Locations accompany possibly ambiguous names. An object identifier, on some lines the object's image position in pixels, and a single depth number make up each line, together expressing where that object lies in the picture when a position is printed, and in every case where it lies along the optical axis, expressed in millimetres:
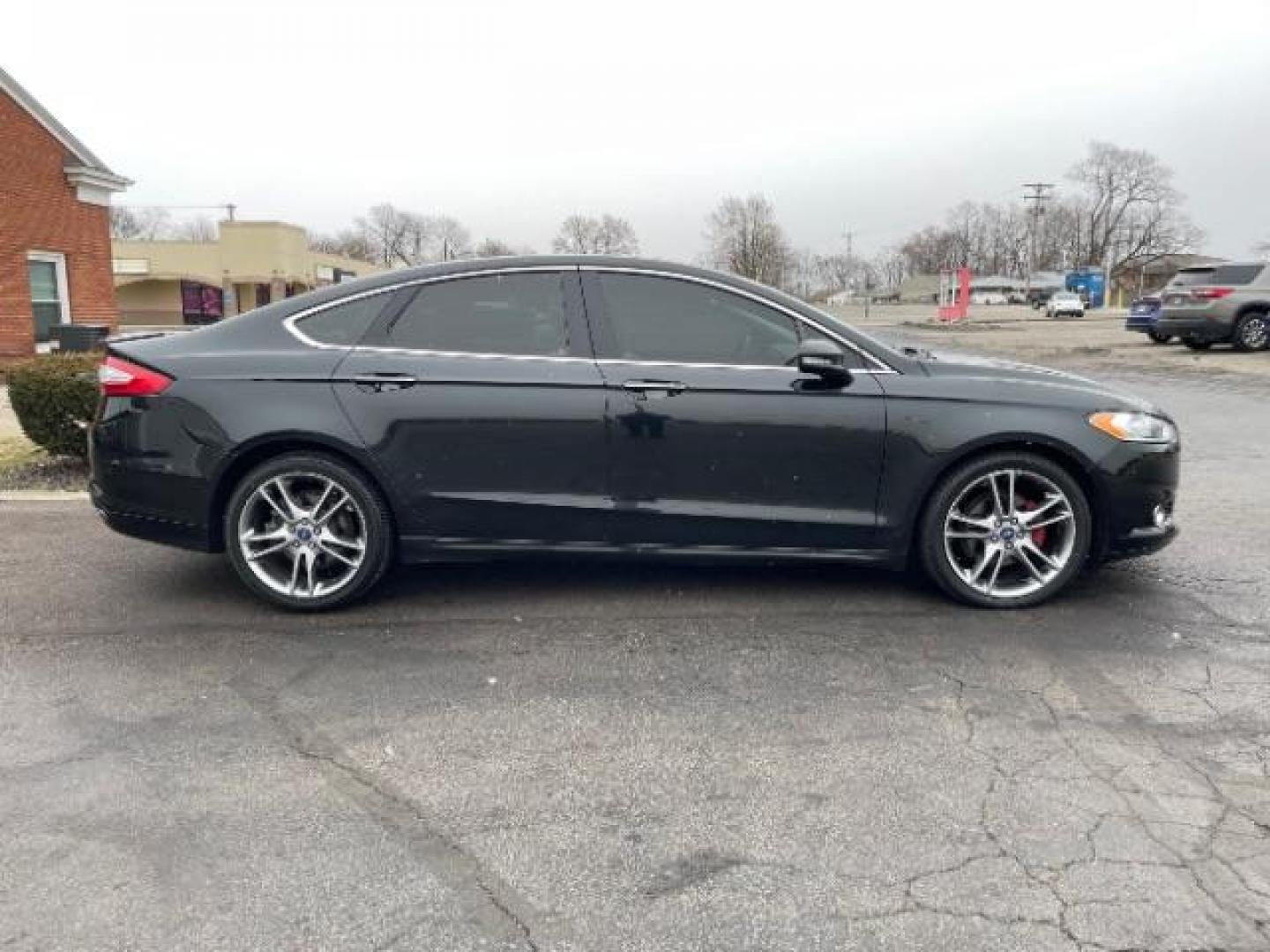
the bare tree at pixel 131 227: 83625
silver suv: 17688
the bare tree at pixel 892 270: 136125
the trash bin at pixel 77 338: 14555
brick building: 15188
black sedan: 4152
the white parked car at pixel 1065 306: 55594
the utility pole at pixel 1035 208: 83062
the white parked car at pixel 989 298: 93269
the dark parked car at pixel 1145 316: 22688
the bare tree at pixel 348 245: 87812
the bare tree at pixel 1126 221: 104938
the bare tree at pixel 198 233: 87562
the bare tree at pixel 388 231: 95681
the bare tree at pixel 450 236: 98125
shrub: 6777
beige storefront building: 42562
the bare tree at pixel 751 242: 78188
